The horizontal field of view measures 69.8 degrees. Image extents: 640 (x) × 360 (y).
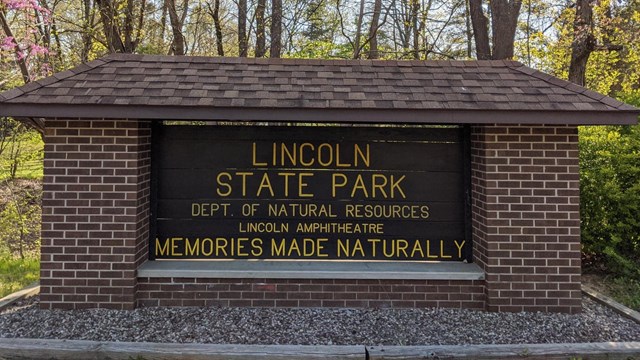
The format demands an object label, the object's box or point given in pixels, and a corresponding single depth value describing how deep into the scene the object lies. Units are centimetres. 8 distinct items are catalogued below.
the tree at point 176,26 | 1217
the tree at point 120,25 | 1045
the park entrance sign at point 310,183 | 466
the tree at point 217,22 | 1283
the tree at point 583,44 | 988
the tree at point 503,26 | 1091
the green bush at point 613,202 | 651
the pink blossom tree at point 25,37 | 848
